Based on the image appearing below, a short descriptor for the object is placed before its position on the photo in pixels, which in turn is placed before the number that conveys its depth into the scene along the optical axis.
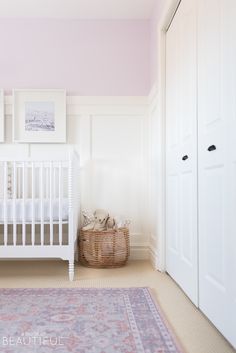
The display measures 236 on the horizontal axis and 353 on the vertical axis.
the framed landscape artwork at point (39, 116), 3.25
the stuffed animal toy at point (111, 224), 3.00
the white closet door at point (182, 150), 1.95
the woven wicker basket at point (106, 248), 2.87
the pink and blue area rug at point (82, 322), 1.38
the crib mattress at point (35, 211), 2.56
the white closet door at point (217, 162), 1.38
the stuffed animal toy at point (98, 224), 2.95
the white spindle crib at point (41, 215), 2.52
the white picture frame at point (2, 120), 3.25
